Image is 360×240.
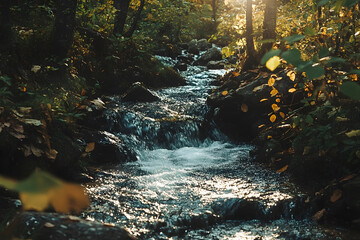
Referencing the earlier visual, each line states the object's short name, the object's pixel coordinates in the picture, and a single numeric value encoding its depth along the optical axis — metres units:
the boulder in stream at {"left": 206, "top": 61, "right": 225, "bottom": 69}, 16.22
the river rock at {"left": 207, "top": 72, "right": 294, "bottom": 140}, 7.59
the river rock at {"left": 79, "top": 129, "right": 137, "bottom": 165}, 6.47
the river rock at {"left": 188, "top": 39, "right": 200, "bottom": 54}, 20.08
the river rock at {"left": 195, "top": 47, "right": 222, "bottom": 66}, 17.67
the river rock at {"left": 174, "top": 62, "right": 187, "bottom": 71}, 15.75
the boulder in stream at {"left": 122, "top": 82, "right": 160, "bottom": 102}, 10.05
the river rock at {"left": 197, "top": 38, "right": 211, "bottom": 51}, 21.39
